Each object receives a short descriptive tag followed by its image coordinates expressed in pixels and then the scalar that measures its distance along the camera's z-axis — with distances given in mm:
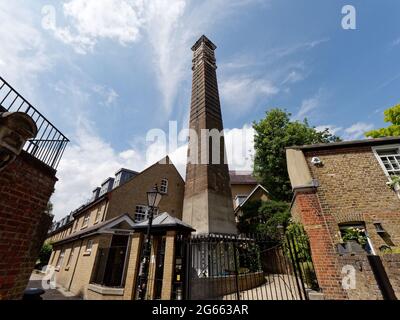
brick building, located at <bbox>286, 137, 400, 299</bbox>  6008
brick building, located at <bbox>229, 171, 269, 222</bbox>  22328
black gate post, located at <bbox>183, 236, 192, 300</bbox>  6707
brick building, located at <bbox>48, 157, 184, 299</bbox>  9423
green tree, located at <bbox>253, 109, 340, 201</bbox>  19219
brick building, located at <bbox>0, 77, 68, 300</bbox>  2883
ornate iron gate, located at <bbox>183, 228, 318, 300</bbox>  8307
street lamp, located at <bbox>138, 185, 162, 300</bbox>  5391
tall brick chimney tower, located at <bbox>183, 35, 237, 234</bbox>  13680
